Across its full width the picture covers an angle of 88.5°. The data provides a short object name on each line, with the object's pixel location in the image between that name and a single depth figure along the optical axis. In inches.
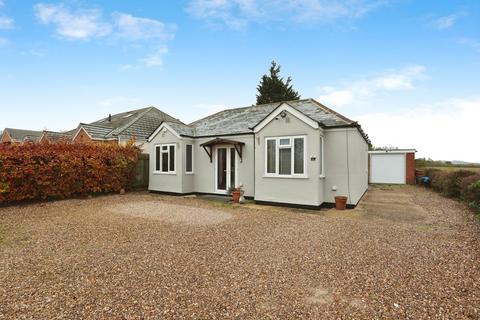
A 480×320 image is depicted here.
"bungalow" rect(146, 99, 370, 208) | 387.2
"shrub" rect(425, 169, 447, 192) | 587.5
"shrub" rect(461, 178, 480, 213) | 366.0
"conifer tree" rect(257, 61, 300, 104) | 1332.4
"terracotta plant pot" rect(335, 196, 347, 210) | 382.6
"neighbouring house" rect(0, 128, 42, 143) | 1520.9
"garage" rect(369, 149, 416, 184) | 816.3
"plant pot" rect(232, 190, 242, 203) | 437.7
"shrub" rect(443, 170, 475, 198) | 511.5
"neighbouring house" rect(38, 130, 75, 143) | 873.5
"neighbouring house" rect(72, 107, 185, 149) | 762.8
